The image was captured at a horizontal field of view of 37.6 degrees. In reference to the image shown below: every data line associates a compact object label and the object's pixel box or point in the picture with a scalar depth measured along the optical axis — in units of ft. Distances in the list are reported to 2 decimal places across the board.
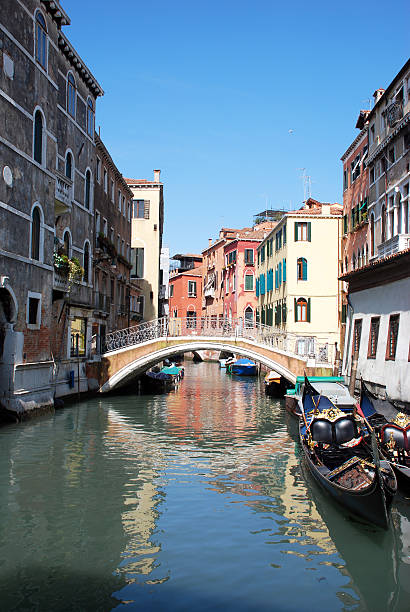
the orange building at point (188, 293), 185.26
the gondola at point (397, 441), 29.76
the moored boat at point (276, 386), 84.99
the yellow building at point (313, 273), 91.25
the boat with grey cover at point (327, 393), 48.60
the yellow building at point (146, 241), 115.85
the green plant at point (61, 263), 58.29
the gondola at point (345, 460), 23.89
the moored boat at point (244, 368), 127.85
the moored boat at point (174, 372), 102.18
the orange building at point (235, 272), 139.13
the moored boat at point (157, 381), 89.45
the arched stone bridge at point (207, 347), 71.56
